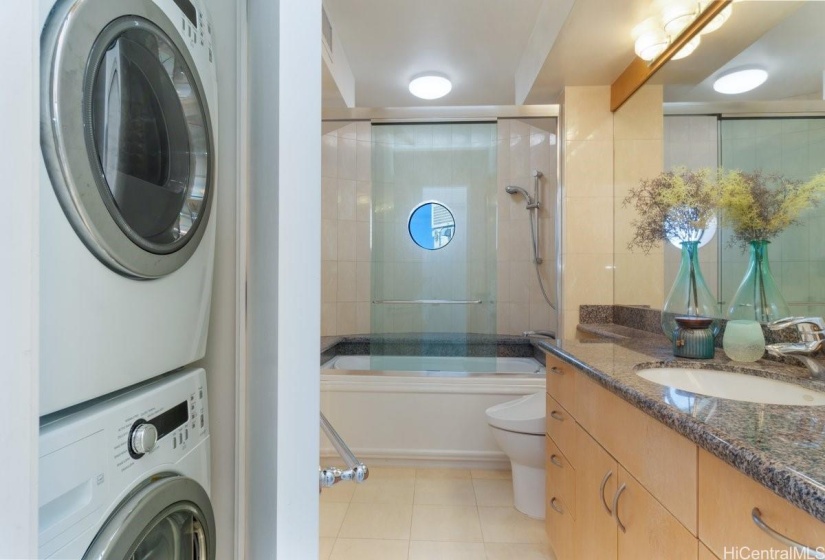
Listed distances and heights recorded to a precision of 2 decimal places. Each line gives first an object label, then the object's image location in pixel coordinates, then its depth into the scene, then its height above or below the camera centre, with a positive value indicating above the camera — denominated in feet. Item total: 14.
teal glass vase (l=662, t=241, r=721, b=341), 4.38 -0.16
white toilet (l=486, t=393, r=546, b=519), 5.54 -2.63
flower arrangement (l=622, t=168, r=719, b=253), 4.43 +0.93
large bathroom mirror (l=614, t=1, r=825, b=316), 3.60 +1.90
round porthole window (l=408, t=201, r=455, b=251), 10.12 +1.53
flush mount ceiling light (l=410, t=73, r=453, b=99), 8.93 +4.83
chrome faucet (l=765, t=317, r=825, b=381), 2.99 -0.51
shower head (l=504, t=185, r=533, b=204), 10.38 +2.57
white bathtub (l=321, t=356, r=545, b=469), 7.27 -2.67
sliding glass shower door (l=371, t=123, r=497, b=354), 9.96 +1.16
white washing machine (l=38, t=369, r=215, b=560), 1.43 -0.92
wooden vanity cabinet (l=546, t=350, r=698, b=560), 2.37 -1.63
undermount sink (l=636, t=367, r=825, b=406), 2.90 -0.96
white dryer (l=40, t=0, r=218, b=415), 1.41 +0.43
